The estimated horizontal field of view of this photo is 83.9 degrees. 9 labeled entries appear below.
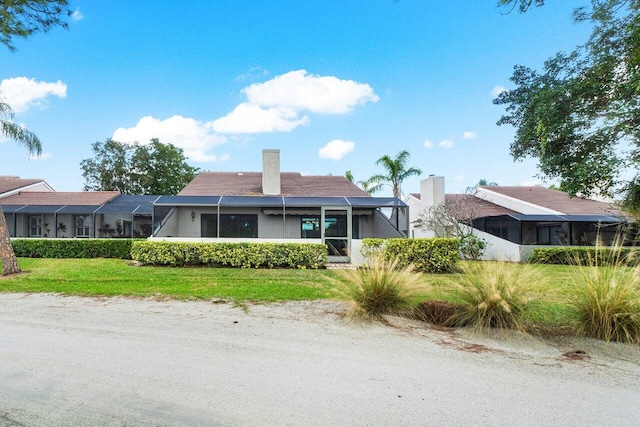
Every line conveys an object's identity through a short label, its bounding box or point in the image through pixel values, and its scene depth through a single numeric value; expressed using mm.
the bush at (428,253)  12602
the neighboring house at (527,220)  18500
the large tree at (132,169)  33969
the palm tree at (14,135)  11322
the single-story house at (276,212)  15969
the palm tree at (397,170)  27734
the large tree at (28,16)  10016
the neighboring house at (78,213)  20484
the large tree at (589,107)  5637
